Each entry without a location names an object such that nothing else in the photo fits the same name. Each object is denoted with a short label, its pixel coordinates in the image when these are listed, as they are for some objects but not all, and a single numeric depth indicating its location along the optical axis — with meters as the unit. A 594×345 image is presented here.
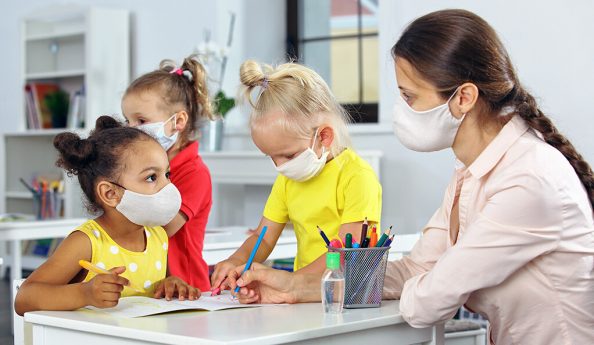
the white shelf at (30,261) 6.31
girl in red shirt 2.36
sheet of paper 1.61
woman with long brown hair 1.56
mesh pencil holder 1.65
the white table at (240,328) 1.38
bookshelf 6.12
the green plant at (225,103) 5.04
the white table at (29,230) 3.85
